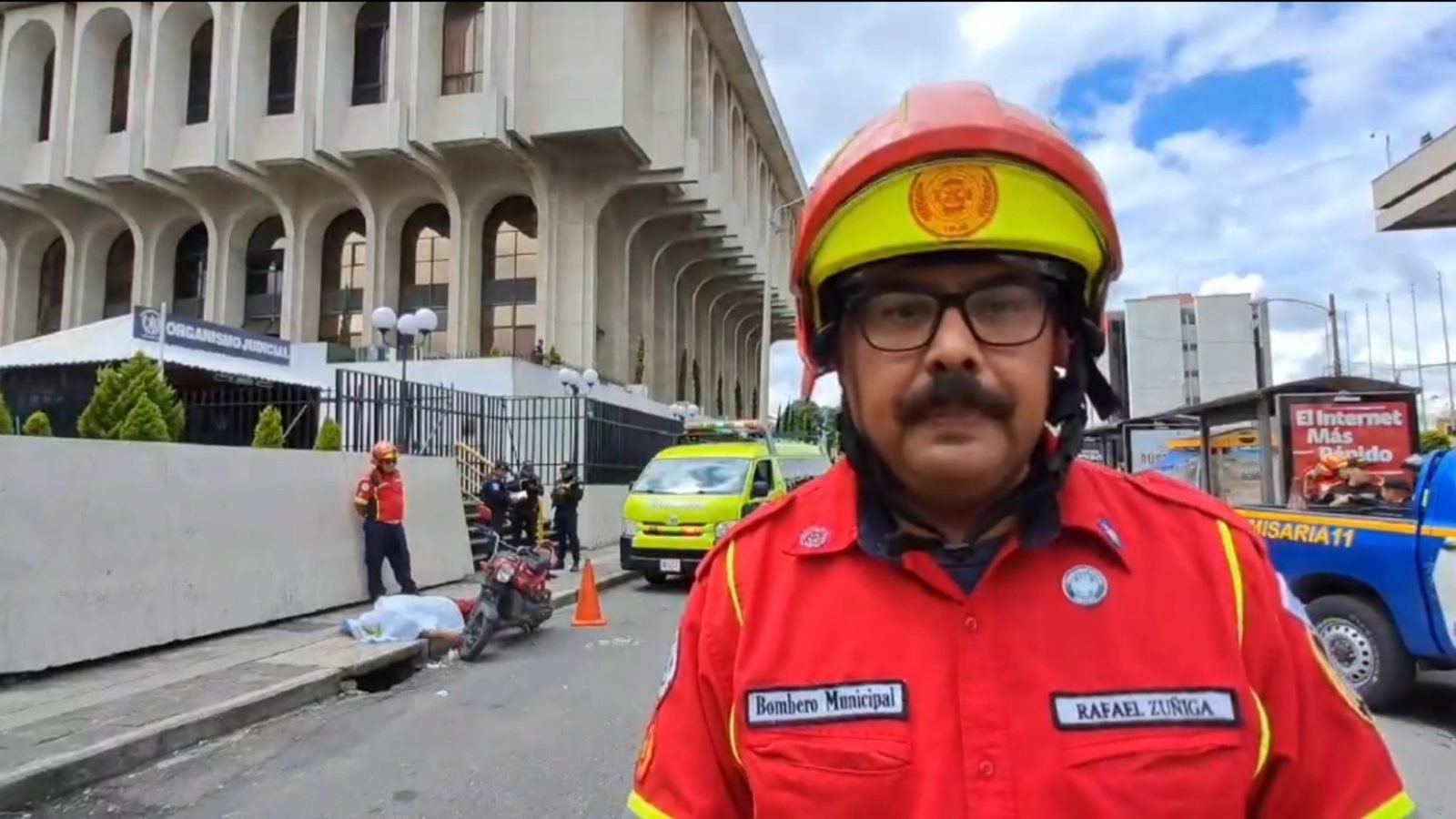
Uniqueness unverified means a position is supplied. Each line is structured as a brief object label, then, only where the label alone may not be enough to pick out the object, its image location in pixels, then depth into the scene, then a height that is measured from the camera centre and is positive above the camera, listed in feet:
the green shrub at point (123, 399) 39.19 +3.33
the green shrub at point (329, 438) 40.27 +1.73
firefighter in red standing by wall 33.91 -1.28
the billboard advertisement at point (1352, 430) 43.04 +1.78
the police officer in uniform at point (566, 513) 49.14 -1.80
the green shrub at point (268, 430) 39.88 +2.04
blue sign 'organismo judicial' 48.80 +7.57
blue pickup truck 18.79 -2.30
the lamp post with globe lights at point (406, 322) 53.84 +8.72
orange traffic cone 33.65 -4.46
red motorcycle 27.81 -3.53
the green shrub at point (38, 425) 36.11 +2.14
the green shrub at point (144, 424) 35.70 +2.10
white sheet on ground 28.09 -4.07
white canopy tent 49.75 +6.71
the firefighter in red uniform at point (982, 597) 4.09 -0.55
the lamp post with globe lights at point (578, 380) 73.39 +7.46
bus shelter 42.32 +2.96
